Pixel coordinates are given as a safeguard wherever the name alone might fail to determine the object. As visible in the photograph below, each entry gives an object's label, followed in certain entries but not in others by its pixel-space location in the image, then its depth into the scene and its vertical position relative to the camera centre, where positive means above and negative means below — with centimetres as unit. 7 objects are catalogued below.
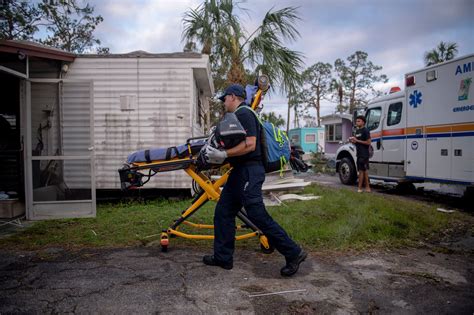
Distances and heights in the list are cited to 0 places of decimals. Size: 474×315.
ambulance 725 +46
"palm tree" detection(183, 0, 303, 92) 1020 +312
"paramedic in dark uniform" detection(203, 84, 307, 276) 341 -50
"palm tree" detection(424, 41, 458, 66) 2014 +562
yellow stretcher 410 -37
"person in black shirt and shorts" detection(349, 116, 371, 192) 882 +4
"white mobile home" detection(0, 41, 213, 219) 627 +62
